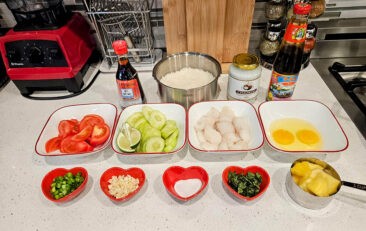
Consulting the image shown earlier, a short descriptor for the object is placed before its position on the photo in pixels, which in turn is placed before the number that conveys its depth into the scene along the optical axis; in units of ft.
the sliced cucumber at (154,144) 2.21
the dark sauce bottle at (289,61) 2.26
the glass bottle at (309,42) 2.95
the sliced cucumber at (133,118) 2.48
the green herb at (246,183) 1.93
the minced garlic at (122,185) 1.99
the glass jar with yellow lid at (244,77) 2.44
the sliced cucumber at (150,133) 2.31
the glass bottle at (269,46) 3.04
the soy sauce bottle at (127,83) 2.50
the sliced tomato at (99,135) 2.33
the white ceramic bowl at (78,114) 2.55
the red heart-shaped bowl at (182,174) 2.06
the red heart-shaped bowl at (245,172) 1.89
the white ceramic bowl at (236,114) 2.25
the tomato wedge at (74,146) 2.29
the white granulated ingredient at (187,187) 2.04
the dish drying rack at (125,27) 3.08
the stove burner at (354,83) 2.78
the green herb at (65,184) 2.00
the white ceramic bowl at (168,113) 2.45
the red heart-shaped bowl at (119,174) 2.06
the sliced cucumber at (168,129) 2.34
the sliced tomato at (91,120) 2.46
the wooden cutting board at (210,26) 2.78
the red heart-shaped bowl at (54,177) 1.97
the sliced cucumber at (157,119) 2.41
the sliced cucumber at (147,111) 2.47
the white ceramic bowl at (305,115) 2.33
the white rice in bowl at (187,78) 2.85
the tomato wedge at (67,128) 2.41
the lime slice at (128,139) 2.21
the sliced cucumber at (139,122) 2.45
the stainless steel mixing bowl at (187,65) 2.57
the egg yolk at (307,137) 2.34
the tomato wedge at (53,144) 2.35
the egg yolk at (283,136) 2.35
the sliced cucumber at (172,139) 2.29
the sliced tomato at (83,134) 2.34
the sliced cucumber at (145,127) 2.40
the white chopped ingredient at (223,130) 2.24
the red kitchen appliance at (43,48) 2.70
